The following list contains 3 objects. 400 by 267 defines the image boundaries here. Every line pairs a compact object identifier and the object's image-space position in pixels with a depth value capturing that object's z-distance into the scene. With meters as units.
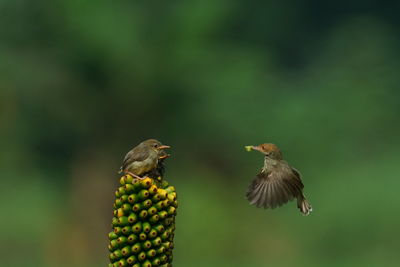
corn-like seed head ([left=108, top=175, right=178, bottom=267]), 8.71
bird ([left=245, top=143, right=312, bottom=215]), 11.35
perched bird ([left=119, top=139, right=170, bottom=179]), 9.21
